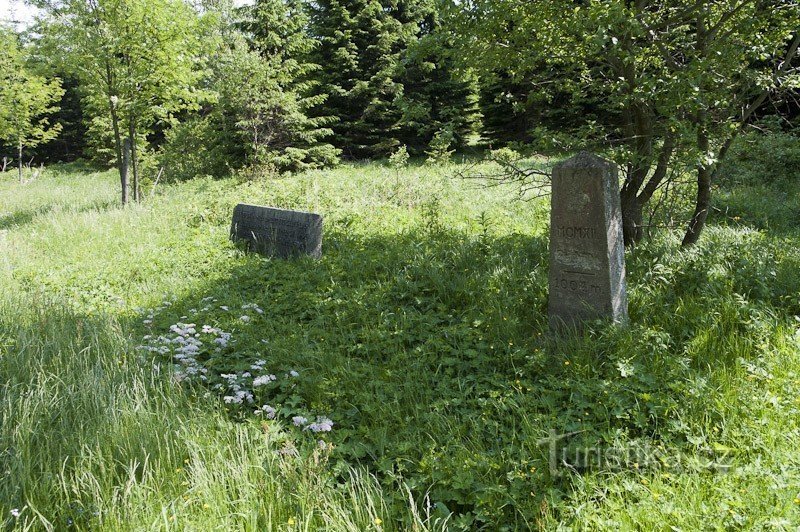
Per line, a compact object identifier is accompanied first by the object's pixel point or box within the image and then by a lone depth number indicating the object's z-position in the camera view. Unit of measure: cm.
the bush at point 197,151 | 1825
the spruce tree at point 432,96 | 2044
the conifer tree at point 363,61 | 1941
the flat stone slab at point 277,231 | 693
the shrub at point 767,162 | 980
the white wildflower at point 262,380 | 327
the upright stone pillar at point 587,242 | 395
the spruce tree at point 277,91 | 1620
